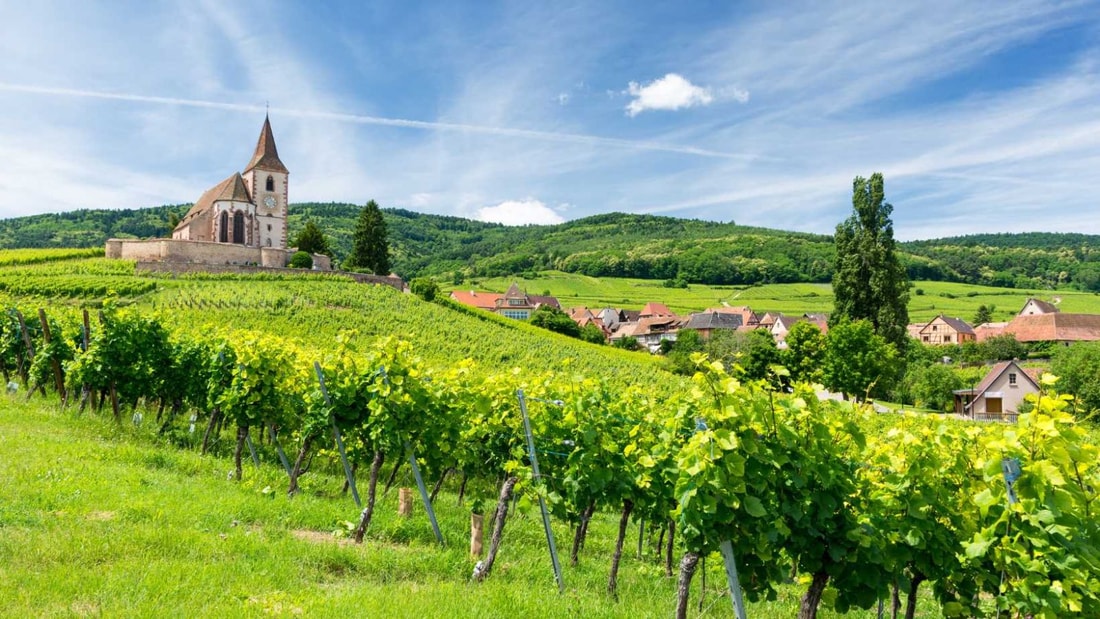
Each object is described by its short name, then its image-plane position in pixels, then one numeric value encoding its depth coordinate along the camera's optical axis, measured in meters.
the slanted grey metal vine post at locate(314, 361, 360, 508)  8.08
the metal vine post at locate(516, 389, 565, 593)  6.12
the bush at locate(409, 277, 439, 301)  56.03
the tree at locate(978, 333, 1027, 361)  64.56
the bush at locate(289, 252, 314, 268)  56.09
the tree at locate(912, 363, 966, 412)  49.34
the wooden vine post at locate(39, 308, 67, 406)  13.09
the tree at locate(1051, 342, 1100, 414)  36.69
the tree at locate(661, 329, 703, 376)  50.03
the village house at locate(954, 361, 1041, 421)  42.62
